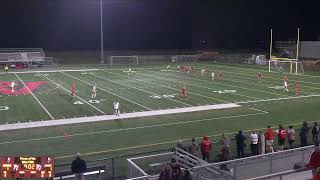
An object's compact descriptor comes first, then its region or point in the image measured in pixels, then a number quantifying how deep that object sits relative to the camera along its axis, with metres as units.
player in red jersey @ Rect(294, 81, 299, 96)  29.81
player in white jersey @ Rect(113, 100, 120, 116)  22.09
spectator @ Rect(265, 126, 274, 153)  14.74
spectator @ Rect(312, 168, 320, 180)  7.13
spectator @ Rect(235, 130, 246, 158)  14.20
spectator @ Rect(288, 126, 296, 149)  15.22
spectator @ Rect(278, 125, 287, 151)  15.13
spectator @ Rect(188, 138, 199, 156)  13.09
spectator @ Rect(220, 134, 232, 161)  13.45
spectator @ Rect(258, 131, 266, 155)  14.45
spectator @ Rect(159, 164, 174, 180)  8.82
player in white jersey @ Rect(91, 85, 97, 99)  28.27
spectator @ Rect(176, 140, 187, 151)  12.84
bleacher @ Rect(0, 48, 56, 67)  55.90
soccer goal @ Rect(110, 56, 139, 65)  61.67
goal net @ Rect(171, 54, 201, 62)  64.26
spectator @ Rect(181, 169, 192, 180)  8.88
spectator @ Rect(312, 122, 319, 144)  14.94
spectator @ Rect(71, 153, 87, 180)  10.90
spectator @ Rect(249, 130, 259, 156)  14.55
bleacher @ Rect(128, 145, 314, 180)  9.02
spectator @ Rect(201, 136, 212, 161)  13.59
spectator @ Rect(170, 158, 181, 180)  8.97
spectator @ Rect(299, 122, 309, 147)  14.95
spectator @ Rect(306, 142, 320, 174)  8.88
